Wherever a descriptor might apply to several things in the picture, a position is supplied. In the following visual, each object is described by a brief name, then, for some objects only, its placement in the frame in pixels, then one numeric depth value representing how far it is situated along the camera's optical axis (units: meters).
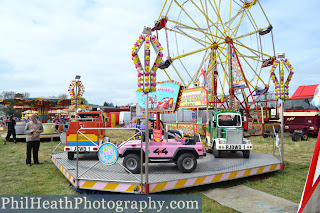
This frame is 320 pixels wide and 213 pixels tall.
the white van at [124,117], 38.47
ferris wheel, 22.64
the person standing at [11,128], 15.03
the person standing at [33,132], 8.20
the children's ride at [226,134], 8.38
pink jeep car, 6.10
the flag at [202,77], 23.19
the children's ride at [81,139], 7.68
